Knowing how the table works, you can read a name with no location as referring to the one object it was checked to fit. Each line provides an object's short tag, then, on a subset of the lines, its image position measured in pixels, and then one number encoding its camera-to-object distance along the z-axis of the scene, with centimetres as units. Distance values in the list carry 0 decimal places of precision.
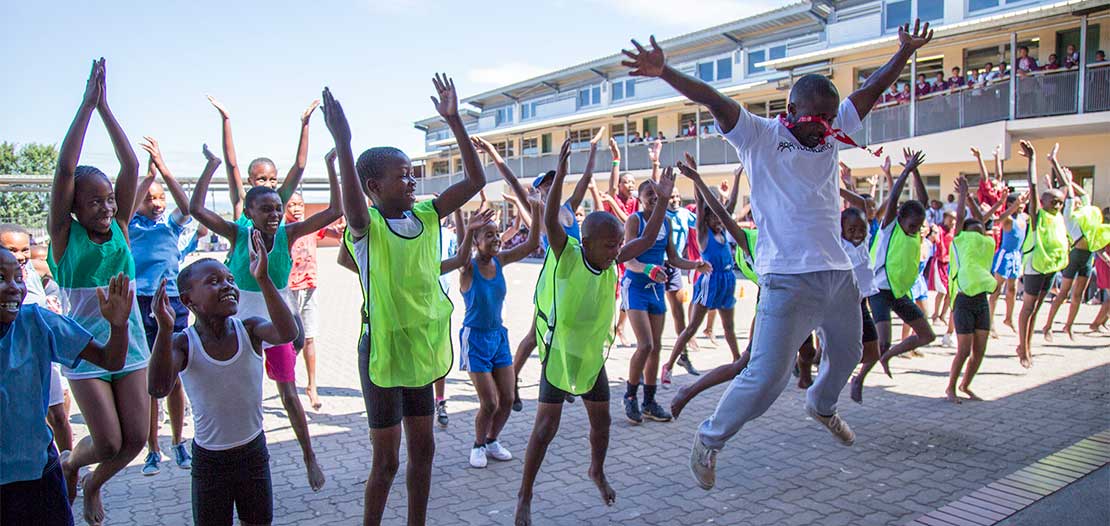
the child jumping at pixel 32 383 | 263
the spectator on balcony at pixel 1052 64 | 1801
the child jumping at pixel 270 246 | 485
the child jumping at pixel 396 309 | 351
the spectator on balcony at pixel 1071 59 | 1752
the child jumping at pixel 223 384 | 315
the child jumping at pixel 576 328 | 414
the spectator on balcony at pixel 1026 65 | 1820
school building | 1784
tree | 2002
